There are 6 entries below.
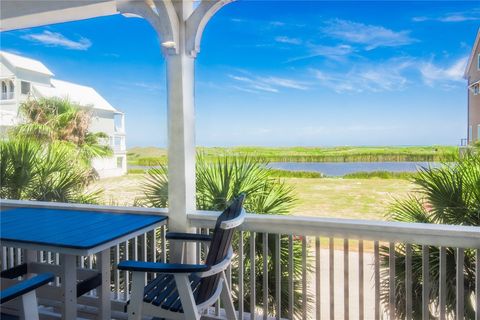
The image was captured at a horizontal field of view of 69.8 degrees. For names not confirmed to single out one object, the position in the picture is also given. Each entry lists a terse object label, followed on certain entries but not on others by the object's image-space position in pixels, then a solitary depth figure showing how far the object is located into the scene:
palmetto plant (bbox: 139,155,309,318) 3.26
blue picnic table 2.01
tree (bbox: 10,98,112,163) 5.81
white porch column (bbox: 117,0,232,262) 2.54
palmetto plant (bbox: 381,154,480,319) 2.59
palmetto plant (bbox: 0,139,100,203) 4.42
